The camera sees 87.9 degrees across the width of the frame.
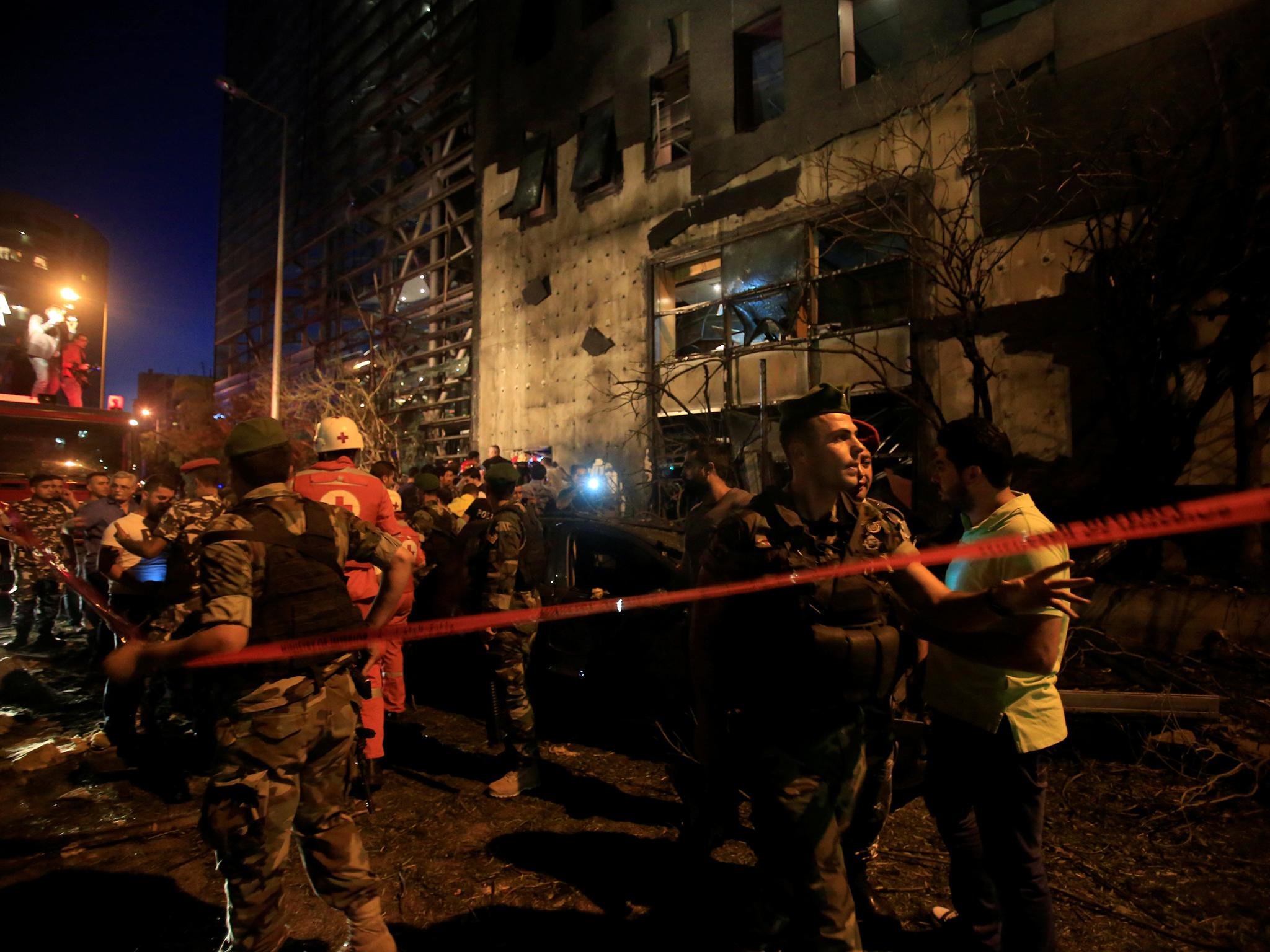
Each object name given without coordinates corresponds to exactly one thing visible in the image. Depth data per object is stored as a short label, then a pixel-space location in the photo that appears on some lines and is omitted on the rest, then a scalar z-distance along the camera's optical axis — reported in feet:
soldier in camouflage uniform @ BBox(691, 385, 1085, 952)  6.38
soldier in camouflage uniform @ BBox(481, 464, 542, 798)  13.67
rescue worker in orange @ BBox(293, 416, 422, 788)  13.12
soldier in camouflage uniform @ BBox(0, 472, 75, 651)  25.50
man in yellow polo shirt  6.89
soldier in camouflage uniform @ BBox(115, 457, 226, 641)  10.60
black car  14.12
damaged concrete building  26.30
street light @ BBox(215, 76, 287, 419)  48.39
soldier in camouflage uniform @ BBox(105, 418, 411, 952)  7.22
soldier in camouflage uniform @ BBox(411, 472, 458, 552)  19.42
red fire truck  33.78
